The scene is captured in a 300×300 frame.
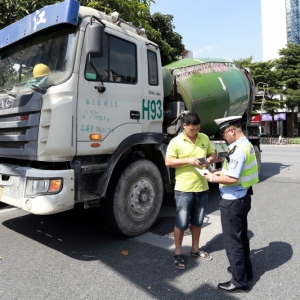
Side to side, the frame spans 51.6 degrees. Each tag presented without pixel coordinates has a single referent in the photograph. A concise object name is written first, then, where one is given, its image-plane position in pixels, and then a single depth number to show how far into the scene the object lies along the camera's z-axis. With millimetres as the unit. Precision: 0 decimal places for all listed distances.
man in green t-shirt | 3342
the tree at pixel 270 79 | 30020
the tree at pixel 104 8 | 6676
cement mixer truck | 3297
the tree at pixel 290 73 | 29391
